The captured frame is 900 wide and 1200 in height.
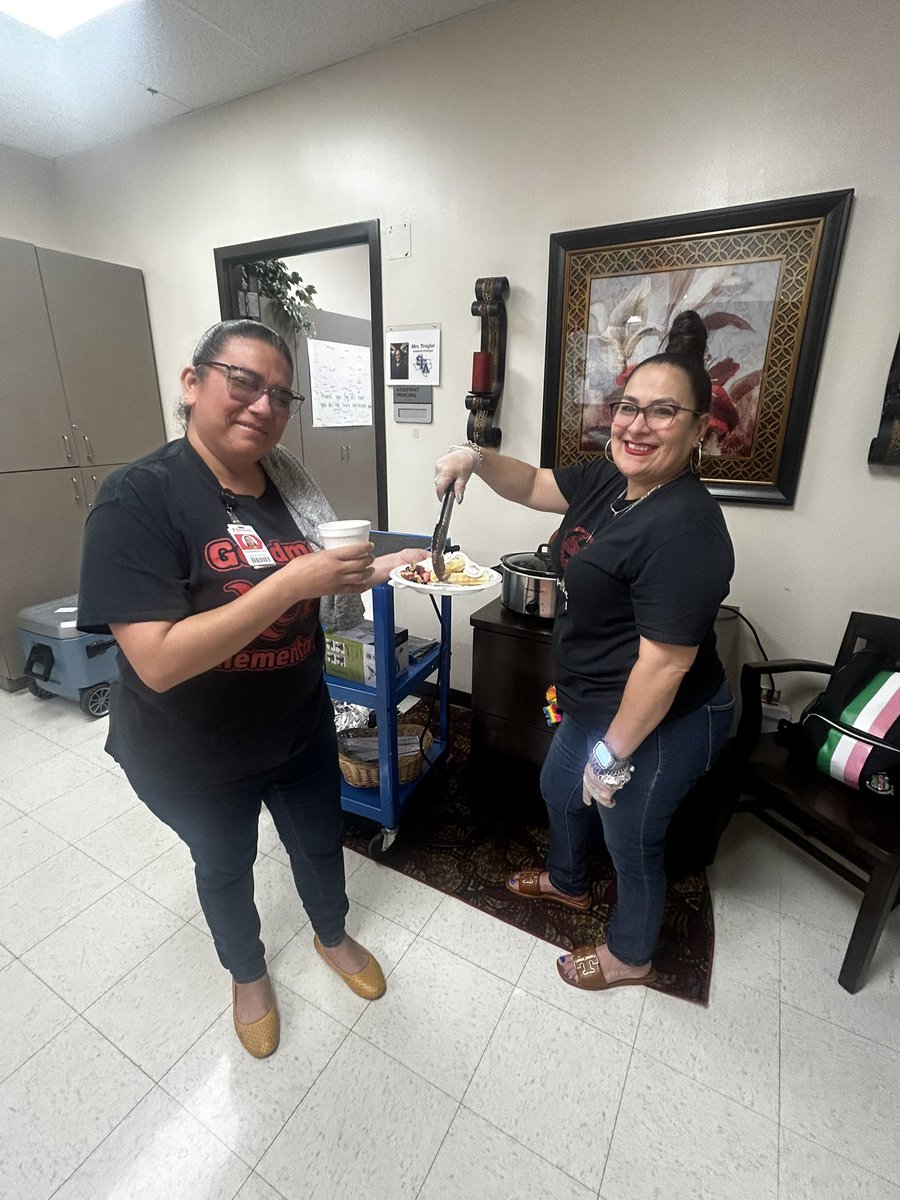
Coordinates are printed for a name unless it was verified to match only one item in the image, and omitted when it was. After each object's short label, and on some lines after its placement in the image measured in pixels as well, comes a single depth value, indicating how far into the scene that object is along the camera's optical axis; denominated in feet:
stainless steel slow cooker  5.55
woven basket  5.92
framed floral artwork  5.31
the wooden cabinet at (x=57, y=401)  8.52
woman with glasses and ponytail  2.73
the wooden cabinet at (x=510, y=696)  5.66
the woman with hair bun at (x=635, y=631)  3.24
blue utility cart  5.12
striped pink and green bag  4.75
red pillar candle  6.70
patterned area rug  4.98
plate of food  4.72
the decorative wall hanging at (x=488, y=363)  6.59
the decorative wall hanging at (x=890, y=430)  5.08
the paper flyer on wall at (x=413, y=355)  7.40
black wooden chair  4.37
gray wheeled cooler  8.42
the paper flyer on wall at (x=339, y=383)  11.82
